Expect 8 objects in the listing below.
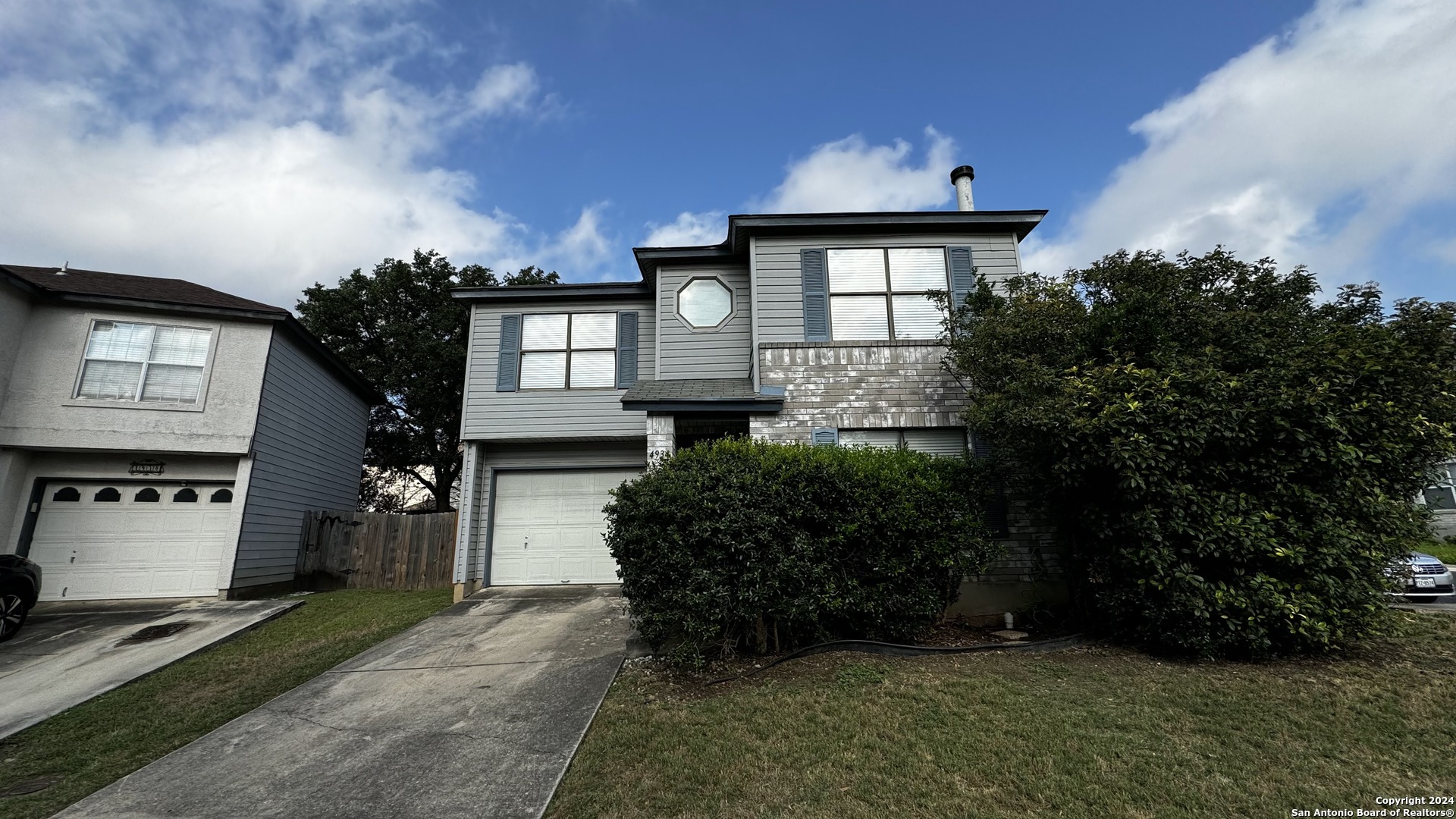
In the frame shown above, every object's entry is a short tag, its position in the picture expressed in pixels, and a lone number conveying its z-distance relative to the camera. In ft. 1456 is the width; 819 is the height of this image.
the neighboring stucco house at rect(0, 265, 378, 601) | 31.68
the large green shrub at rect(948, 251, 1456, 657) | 15.90
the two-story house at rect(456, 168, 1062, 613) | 26.02
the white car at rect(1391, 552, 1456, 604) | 30.22
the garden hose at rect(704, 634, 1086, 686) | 17.75
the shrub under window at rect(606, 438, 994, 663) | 16.35
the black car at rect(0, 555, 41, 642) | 24.97
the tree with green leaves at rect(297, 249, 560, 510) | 62.44
